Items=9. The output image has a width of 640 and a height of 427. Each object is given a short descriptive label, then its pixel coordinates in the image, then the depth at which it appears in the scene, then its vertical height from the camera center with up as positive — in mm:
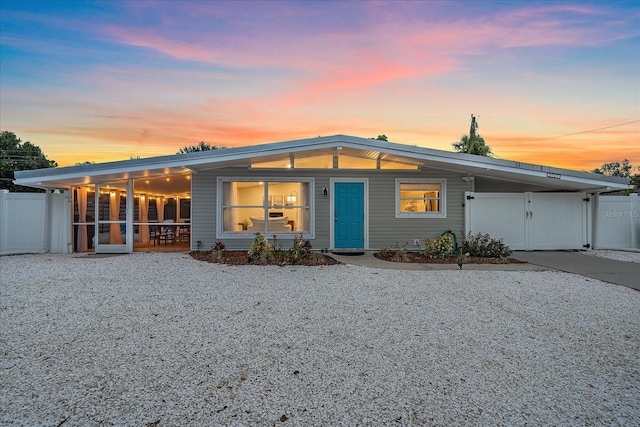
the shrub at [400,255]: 8617 -1097
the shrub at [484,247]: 9070 -911
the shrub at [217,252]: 8484 -1050
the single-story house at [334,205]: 10094 +266
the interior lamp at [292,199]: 10414 +435
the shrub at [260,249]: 8367 -936
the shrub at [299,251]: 8188 -951
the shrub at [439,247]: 9062 -895
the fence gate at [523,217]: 10297 -67
